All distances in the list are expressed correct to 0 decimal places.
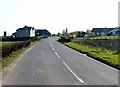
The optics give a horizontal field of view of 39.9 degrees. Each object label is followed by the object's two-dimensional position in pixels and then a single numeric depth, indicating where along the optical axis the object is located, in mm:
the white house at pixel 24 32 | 80405
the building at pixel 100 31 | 95720
